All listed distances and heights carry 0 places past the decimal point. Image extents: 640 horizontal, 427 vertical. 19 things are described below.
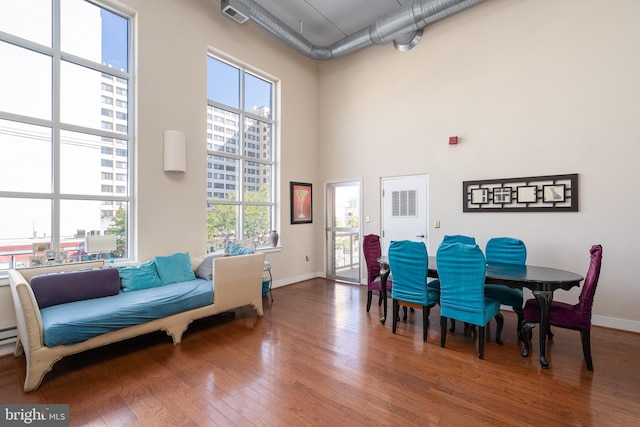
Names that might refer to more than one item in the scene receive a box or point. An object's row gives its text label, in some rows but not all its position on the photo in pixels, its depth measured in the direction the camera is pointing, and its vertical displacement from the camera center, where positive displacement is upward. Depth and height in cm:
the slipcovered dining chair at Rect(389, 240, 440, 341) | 317 -71
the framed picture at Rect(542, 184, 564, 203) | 382 +28
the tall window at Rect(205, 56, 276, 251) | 476 +107
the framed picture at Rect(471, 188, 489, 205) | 437 +28
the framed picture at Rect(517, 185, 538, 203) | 399 +28
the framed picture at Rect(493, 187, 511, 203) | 419 +28
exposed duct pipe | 427 +310
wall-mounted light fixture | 398 +90
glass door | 592 -33
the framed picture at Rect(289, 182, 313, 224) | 594 +26
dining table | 262 -62
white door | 500 +10
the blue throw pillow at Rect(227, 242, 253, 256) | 426 -51
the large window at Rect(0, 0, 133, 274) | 305 +102
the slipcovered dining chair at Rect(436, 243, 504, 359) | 278 -73
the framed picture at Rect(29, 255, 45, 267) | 303 -47
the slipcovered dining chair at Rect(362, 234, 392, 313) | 395 -70
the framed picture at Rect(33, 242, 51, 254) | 310 -33
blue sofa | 234 -87
